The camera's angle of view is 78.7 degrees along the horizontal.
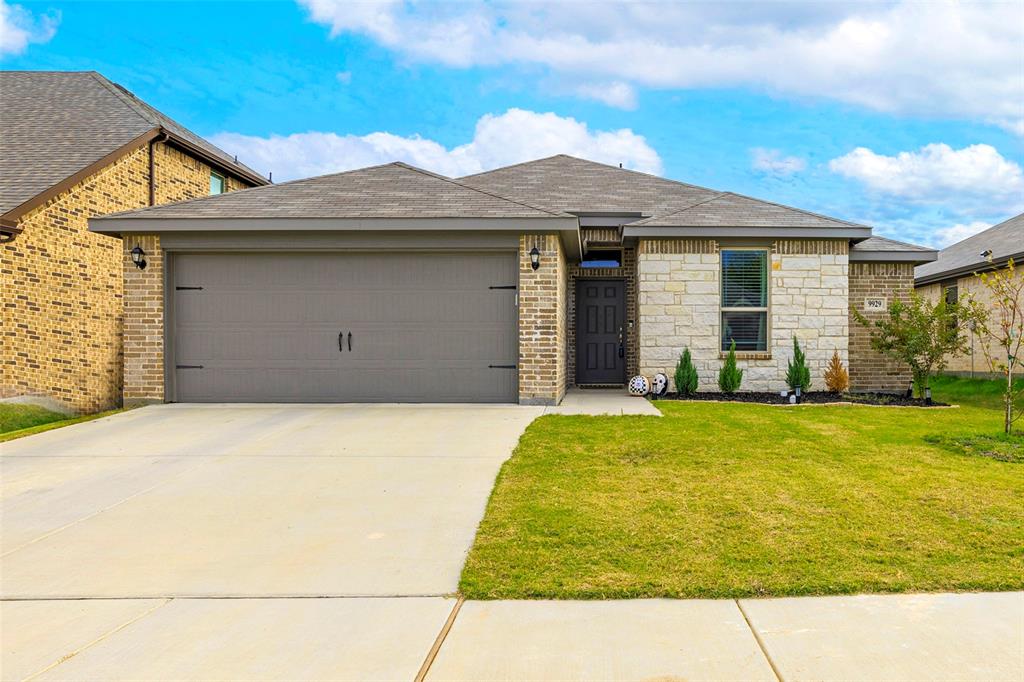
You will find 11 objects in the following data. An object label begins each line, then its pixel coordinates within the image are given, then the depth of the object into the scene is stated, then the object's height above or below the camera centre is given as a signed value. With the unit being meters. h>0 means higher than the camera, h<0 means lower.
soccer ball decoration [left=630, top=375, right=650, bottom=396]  11.06 -0.94
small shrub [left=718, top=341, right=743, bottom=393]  10.84 -0.75
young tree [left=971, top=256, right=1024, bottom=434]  6.90 +0.09
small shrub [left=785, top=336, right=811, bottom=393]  10.87 -0.70
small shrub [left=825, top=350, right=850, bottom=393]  10.91 -0.77
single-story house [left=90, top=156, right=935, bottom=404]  9.38 +0.58
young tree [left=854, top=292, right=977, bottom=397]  10.31 -0.02
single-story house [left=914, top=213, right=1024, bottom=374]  14.88 +1.68
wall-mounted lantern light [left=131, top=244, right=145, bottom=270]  9.55 +1.15
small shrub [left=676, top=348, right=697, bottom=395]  10.89 -0.81
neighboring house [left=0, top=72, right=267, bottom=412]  10.66 +2.25
